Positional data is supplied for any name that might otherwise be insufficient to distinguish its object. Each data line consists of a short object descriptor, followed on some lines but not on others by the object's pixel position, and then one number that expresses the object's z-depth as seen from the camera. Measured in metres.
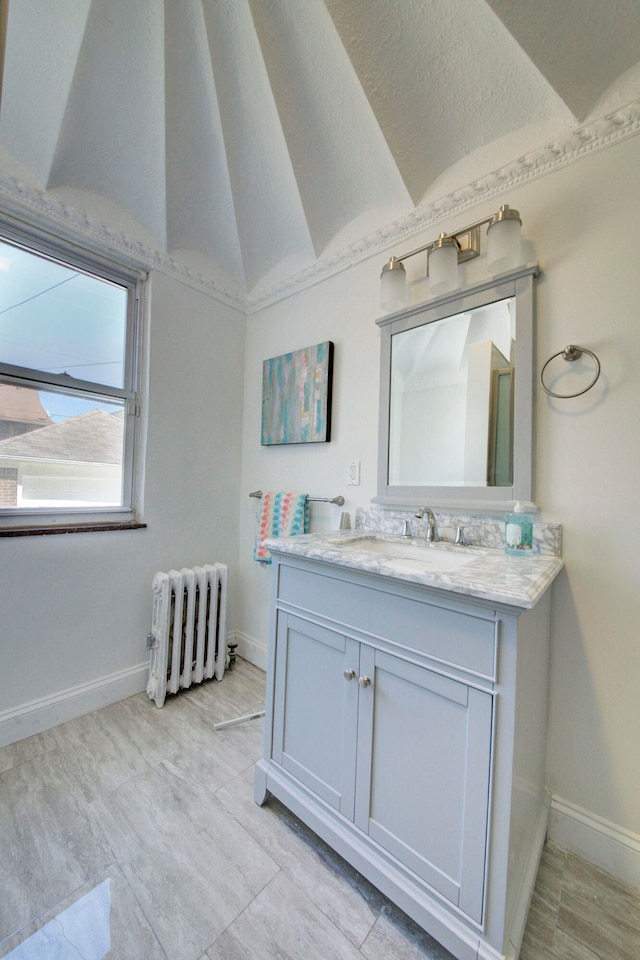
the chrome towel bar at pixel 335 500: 1.82
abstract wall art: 1.91
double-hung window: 1.61
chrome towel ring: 1.21
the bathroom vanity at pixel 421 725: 0.82
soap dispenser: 1.19
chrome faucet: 1.49
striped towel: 1.92
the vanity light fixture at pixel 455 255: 1.28
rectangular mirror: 1.33
